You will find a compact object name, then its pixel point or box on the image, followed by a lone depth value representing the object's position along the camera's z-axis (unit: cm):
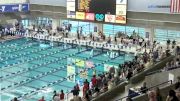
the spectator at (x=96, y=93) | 1191
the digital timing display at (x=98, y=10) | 2556
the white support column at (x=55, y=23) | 2980
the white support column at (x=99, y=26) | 2768
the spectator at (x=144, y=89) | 1024
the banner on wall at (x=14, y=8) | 2927
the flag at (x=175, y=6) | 2315
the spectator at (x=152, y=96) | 792
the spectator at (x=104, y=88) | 1228
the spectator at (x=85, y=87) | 1285
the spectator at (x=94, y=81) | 1395
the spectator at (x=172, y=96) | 752
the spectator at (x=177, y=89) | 803
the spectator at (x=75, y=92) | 1308
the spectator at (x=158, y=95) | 805
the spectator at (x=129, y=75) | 1300
